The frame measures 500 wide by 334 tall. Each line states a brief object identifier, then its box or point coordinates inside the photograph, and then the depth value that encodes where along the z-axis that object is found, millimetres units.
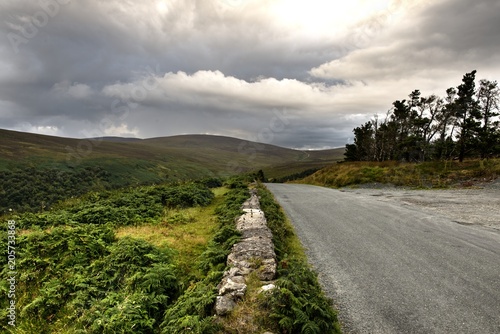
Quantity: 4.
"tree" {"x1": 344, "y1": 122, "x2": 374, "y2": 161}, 70562
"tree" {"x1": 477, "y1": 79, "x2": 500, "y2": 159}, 37969
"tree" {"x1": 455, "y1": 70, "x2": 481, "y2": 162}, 38750
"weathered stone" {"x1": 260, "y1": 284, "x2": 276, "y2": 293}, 5831
